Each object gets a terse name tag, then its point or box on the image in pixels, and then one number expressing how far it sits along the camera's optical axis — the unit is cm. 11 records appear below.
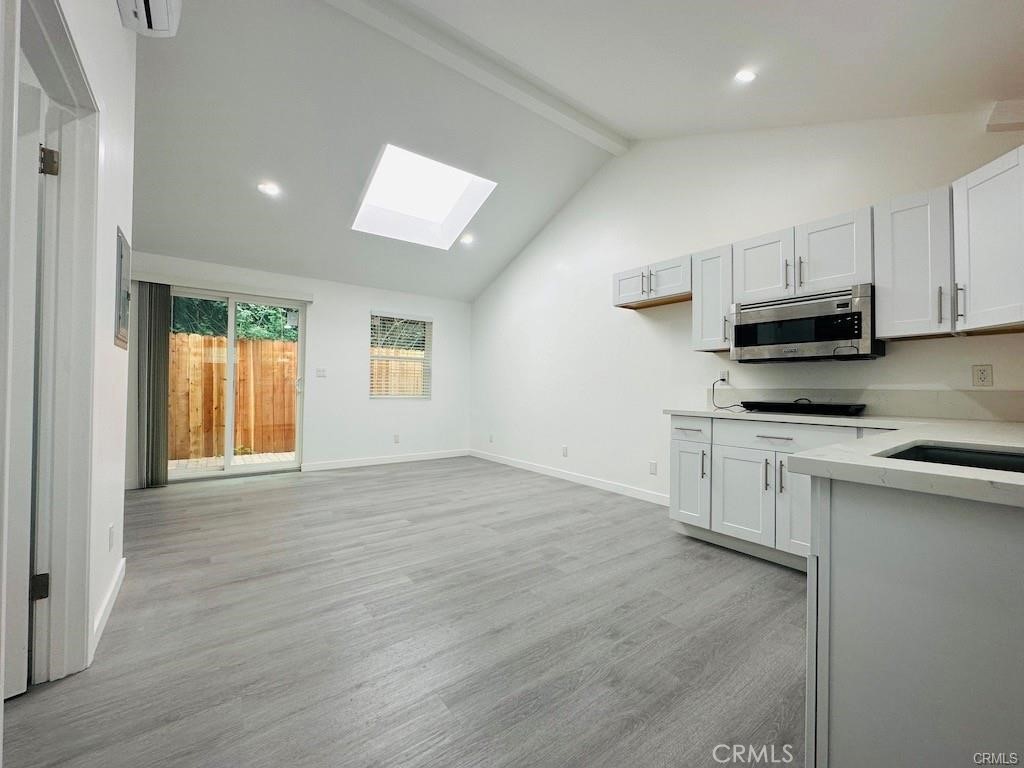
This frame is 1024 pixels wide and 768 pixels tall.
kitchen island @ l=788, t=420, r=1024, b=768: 76
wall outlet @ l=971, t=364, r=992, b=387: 222
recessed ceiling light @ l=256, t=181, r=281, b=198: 388
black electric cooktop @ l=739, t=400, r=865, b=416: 250
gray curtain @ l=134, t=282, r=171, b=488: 423
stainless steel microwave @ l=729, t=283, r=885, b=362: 239
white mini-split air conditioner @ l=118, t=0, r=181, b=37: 173
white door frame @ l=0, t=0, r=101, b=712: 149
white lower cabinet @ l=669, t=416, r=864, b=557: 237
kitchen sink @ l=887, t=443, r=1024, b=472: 126
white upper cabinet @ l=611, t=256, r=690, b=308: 332
